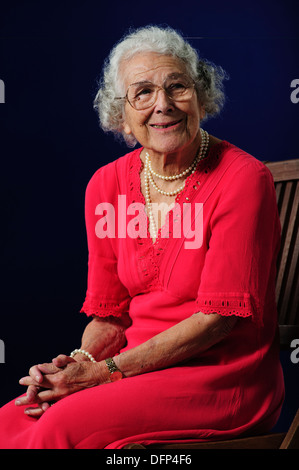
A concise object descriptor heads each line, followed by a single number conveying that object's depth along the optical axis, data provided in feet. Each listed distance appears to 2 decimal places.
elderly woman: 5.90
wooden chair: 6.95
